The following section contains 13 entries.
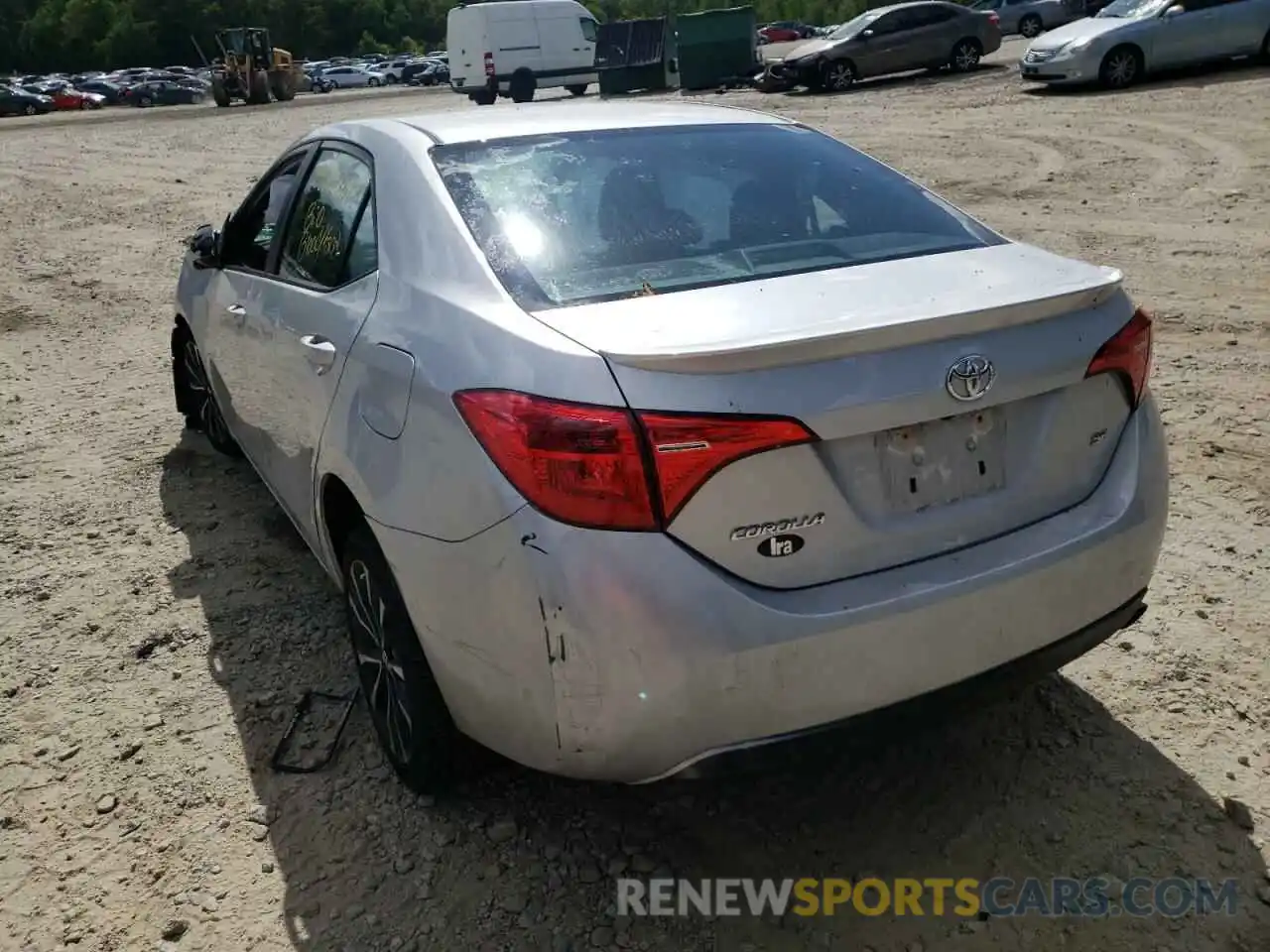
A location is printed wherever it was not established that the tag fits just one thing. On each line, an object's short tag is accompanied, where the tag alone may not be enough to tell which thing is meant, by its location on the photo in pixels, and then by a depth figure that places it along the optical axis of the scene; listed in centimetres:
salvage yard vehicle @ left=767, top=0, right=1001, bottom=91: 2153
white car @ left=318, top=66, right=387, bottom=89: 5678
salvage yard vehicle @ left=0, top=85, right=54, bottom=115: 4625
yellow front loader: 3759
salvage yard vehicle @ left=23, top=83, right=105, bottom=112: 5003
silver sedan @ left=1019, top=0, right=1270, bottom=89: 1587
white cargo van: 2972
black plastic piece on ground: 302
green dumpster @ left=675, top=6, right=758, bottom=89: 2548
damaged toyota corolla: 203
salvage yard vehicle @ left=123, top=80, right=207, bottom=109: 5006
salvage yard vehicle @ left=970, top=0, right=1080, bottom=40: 3011
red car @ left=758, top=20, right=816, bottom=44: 5959
